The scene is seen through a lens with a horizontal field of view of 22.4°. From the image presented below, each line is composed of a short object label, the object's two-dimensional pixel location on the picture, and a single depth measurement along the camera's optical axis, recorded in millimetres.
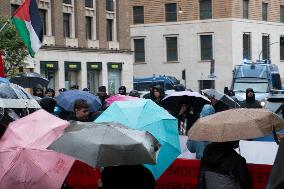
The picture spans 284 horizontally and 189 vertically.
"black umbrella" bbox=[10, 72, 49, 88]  19656
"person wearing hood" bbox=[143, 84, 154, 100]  15959
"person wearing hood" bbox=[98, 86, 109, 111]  16672
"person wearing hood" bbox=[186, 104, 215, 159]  9328
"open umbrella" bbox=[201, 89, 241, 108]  14566
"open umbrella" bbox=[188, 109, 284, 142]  6754
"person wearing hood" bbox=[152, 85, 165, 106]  15227
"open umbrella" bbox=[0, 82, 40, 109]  8678
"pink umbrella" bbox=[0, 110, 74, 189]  6203
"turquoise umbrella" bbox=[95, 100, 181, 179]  7508
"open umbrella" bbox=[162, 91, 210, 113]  12969
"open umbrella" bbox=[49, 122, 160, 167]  5852
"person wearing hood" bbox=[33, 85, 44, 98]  15003
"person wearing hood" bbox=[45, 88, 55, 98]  15052
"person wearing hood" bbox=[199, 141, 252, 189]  6672
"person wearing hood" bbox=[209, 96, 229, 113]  13844
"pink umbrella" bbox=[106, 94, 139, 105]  12633
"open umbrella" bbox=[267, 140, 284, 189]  4555
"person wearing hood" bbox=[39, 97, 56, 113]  10466
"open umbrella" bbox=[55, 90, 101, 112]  12039
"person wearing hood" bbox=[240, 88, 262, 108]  17444
